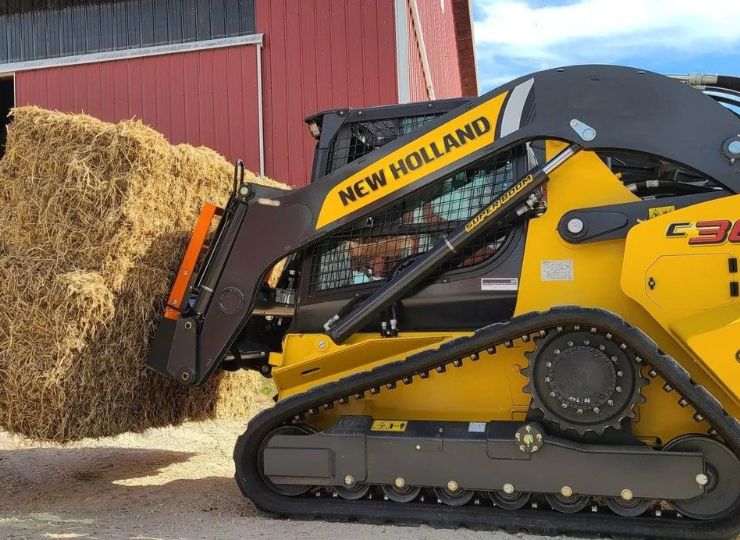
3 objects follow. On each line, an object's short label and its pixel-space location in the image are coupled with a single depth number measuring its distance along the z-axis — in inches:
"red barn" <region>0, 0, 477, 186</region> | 370.3
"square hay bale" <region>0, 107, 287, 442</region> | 165.6
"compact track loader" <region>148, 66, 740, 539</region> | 137.3
